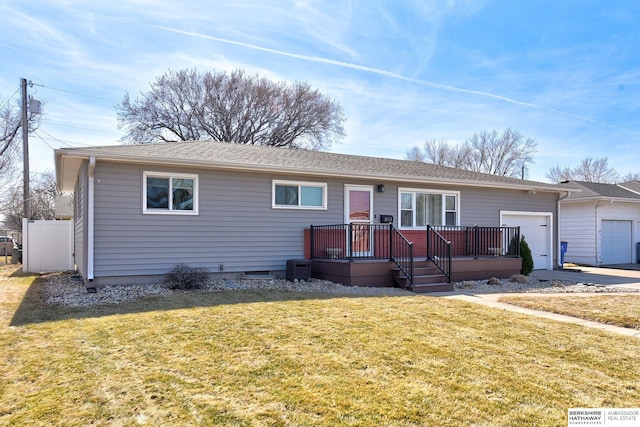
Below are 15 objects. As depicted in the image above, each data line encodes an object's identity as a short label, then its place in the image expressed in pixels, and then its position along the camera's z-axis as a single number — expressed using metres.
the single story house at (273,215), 8.80
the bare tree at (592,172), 40.22
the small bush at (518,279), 10.78
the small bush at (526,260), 12.20
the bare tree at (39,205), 32.25
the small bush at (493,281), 10.23
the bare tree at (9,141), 22.95
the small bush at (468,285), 9.80
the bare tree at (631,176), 40.34
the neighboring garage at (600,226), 16.78
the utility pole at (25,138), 17.55
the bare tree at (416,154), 39.00
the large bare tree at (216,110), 27.81
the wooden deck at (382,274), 9.21
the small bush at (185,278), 8.53
